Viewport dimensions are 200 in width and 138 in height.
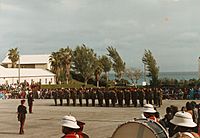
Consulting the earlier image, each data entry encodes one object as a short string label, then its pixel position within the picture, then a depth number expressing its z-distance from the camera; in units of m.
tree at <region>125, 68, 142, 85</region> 84.00
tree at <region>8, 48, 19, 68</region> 114.81
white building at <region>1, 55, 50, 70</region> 117.00
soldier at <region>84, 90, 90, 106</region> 35.29
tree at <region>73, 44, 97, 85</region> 83.00
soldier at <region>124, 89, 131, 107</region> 33.01
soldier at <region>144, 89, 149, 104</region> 32.53
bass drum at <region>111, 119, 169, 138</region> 5.40
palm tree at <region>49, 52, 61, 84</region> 95.31
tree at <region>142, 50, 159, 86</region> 66.50
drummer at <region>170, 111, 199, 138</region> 5.66
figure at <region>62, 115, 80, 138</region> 5.87
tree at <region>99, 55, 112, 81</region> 84.88
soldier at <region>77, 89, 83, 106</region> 35.53
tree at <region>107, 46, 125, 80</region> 77.31
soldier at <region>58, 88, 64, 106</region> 37.02
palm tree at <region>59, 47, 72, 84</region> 94.56
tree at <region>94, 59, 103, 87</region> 82.06
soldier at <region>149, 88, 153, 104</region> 32.31
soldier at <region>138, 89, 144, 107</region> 32.28
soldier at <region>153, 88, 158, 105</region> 32.45
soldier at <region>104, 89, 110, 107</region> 33.78
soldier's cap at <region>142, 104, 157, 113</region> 8.92
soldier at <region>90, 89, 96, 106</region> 34.62
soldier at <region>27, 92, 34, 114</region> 28.28
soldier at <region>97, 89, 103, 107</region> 34.21
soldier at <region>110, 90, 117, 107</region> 33.38
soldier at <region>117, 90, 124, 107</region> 33.25
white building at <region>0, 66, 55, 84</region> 73.97
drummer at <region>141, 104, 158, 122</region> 8.80
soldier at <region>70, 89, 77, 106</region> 35.59
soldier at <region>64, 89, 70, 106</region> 36.06
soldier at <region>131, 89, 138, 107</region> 32.56
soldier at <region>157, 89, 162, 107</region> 32.53
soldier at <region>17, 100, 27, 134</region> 18.19
